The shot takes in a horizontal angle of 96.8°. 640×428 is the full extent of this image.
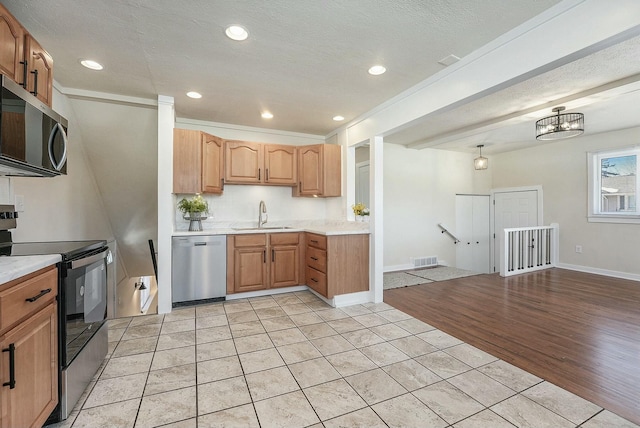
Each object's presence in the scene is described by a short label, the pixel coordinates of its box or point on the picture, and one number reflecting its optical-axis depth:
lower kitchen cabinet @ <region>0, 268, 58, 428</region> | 1.16
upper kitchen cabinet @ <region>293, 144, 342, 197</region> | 4.33
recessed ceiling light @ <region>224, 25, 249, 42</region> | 2.07
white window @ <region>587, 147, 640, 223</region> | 4.71
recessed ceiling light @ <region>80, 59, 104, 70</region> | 2.53
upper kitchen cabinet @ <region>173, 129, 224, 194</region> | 3.52
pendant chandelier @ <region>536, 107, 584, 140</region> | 3.41
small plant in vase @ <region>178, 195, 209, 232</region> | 3.72
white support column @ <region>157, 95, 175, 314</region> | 3.29
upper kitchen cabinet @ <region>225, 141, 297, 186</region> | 4.02
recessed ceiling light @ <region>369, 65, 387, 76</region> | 2.61
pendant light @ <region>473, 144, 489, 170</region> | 5.34
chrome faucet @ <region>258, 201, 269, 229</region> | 4.38
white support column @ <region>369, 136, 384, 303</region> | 3.70
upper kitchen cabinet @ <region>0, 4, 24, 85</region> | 1.61
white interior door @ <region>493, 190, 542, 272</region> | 6.02
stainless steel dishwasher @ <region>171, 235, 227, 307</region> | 3.43
